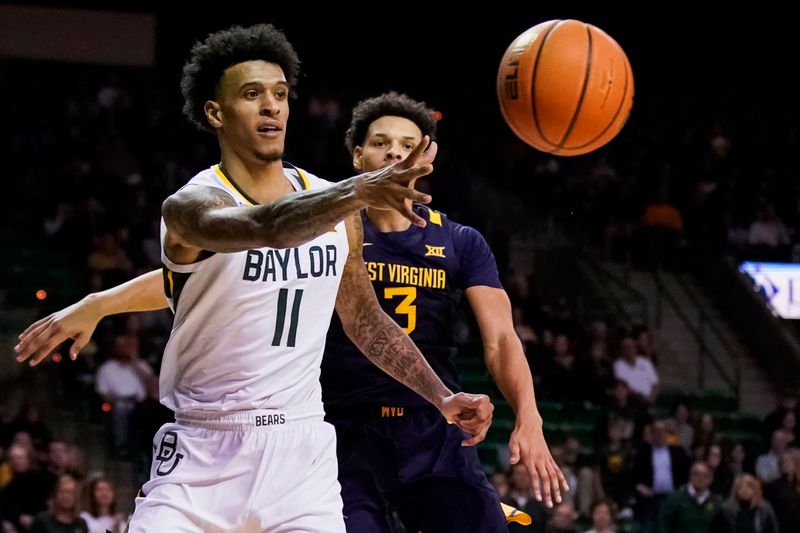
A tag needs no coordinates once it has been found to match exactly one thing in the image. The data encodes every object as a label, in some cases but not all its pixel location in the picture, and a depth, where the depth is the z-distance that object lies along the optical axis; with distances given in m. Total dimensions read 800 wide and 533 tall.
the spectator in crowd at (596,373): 12.62
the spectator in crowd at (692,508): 10.51
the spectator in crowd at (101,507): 8.83
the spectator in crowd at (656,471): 11.05
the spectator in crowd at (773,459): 11.81
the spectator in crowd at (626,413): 11.77
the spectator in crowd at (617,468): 11.15
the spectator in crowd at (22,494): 9.21
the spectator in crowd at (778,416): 12.59
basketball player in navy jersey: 4.66
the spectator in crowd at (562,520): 9.98
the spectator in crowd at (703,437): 11.85
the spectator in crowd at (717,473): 11.38
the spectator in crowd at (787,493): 10.95
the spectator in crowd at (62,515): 8.60
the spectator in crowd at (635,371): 12.81
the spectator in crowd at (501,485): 9.89
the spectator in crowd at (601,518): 10.00
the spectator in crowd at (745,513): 10.59
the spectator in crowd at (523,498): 9.78
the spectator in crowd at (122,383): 10.56
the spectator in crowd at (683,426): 12.19
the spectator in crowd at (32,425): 9.85
